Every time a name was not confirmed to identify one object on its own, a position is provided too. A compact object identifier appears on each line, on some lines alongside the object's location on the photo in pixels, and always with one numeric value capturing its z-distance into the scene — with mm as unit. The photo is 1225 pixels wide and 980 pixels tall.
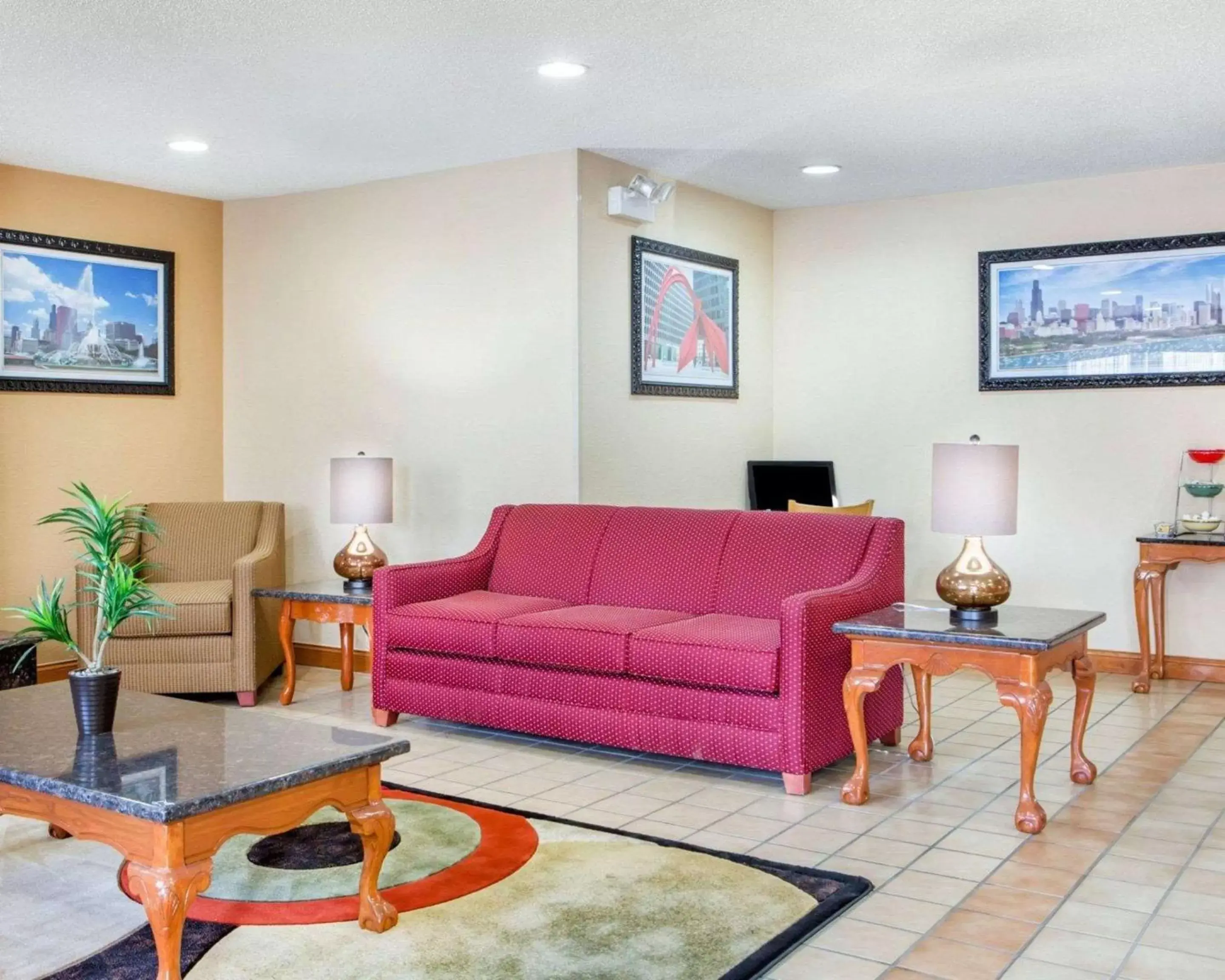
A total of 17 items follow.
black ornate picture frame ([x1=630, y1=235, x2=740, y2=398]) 6094
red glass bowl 5914
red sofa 4184
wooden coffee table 2486
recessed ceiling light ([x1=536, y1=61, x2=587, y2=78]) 4395
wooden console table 5730
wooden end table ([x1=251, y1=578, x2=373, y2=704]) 5348
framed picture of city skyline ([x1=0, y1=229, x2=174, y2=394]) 5965
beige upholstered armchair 5562
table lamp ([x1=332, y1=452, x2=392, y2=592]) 5750
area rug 2744
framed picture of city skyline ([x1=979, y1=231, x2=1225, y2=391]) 6109
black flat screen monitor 6926
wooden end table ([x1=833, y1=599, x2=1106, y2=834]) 3738
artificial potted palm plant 2986
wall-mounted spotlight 5848
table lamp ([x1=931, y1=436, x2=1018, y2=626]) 4062
